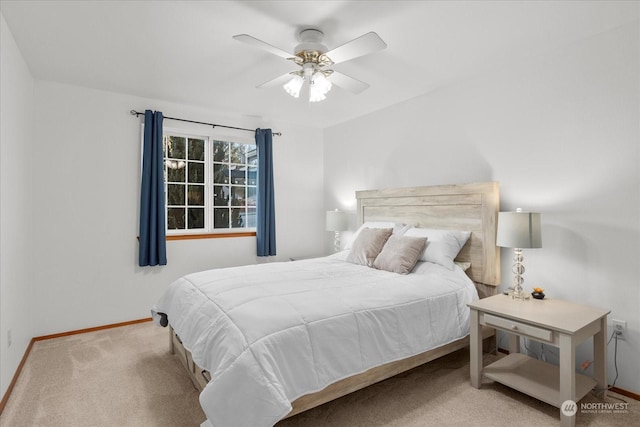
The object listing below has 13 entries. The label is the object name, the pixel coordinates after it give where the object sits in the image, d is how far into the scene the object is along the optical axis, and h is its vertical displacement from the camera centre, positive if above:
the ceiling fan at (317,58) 2.07 +1.06
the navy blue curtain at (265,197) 4.39 +0.23
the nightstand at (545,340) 1.87 -0.76
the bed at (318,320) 1.54 -0.62
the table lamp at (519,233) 2.35 -0.14
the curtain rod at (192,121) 3.62 +1.11
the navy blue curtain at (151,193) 3.59 +0.24
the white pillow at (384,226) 3.38 -0.12
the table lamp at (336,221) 4.33 -0.09
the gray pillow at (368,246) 3.14 -0.30
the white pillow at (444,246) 2.85 -0.28
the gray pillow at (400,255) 2.82 -0.35
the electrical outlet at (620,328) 2.24 -0.77
